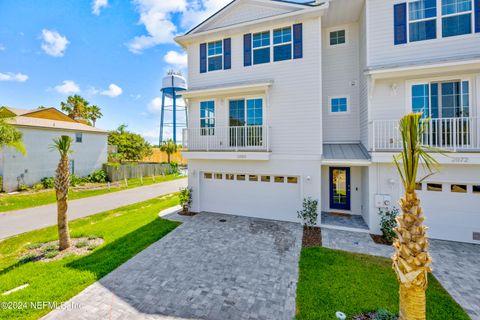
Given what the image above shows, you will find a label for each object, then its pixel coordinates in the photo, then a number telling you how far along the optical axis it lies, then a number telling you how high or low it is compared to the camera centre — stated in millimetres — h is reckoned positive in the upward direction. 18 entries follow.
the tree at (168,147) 31750 +1919
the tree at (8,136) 11602 +1491
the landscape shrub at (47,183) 16938 -1799
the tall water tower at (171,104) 29234 +9319
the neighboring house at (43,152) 15484 +774
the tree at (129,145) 27953 +2101
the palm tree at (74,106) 32375 +8617
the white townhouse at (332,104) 7082 +2222
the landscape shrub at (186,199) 10547 -2024
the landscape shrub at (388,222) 7023 -2252
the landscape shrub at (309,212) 8477 -2255
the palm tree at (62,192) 6831 -1035
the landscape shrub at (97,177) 20364 -1640
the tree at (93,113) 34688 +8028
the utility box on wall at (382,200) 7477 -1582
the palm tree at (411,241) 2643 -1110
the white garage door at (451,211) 6836 -1865
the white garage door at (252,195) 9242 -1733
